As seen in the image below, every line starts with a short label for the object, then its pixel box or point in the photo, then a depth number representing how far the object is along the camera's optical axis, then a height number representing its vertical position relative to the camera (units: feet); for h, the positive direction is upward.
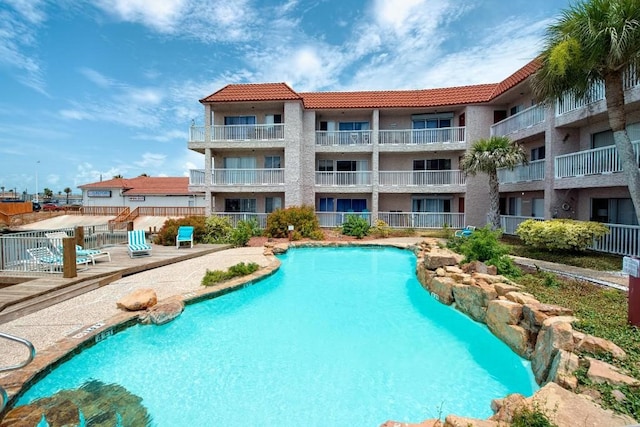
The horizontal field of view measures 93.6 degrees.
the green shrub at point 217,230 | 56.80 -4.24
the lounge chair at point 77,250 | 30.37 -4.55
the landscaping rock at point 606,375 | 11.15 -6.37
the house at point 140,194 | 120.88 +6.05
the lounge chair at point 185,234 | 49.70 -4.29
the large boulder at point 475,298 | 22.31 -7.08
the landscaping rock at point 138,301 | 22.65 -7.11
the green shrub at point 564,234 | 33.96 -2.89
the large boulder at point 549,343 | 14.35 -6.62
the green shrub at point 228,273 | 30.12 -6.94
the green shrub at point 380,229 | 62.23 -4.38
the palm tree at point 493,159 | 48.67 +8.11
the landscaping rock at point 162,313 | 21.98 -7.85
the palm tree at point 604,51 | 26.17 +14.35
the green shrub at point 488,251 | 28.91 -4.41
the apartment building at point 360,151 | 66.28 +13.42
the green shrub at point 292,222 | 59.47 -2.75
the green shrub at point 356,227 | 60.49 -3.78
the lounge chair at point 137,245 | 39.81 -5.06
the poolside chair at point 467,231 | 53.64 -4.17
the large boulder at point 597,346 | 13.07 -6.17
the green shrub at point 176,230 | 53.16 -4.02
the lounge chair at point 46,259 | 29.19 -4.99
